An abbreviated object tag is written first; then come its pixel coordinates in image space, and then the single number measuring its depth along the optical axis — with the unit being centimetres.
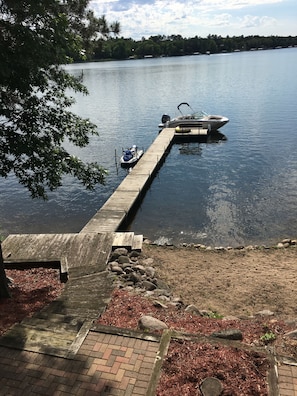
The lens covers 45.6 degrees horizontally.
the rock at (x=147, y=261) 1209
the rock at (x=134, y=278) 1009
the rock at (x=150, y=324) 622
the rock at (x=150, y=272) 1105
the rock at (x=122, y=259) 1143
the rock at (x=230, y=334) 587
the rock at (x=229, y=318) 776
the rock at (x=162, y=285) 1045
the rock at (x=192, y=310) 797
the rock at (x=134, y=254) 1233
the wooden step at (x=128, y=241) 1242
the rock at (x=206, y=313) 825
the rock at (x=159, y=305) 772
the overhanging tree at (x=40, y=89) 561
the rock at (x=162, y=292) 949
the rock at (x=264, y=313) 847
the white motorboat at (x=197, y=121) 3706
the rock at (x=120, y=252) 1184
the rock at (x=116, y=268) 1061
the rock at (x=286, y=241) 1492
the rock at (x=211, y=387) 451
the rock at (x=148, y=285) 979
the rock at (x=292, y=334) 599
